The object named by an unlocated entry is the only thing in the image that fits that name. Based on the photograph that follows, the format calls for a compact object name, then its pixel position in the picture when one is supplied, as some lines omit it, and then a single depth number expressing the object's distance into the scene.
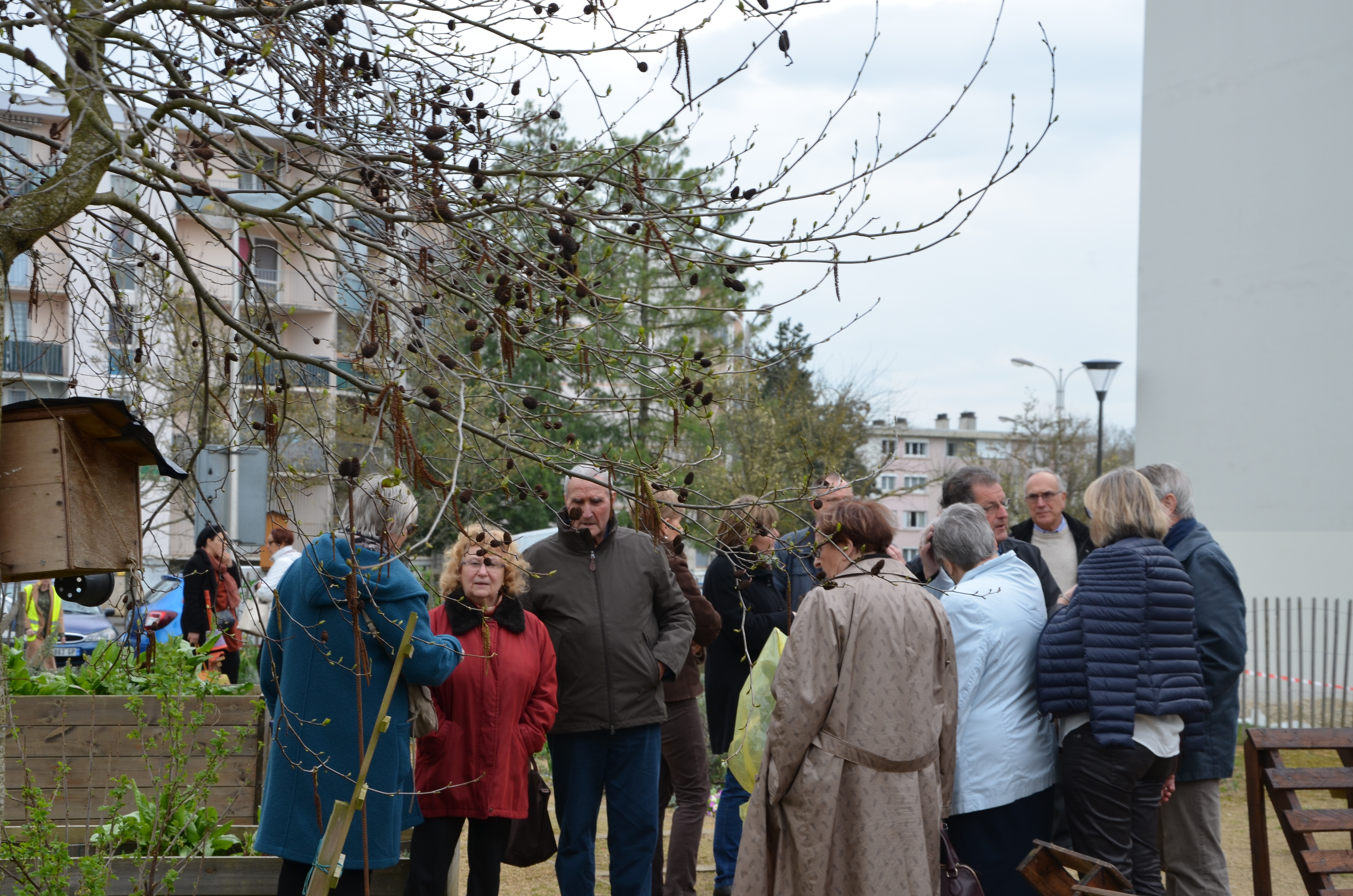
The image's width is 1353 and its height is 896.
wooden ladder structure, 4.68
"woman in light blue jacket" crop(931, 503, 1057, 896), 4.52
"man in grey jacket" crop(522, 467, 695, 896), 4.96
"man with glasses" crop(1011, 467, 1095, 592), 6.26
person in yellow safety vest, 9.38
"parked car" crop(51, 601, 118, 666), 15.52
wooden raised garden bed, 4.91
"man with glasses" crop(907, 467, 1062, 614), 5.61
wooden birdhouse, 3.13
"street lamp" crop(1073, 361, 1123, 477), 16.08
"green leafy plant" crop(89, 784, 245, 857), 3.88
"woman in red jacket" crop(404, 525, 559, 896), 4.44
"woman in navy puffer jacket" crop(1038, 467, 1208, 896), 4.41
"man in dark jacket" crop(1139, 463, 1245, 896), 4.85
